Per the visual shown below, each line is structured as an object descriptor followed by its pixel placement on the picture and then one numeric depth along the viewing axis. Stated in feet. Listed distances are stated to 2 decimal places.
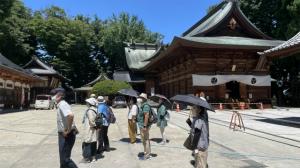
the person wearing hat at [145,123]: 18.31
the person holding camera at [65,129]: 13.64
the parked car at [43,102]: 79.03
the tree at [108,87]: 91.73
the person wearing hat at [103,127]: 19.70
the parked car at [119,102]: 89.06
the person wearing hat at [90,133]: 17.51
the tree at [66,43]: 123.58
